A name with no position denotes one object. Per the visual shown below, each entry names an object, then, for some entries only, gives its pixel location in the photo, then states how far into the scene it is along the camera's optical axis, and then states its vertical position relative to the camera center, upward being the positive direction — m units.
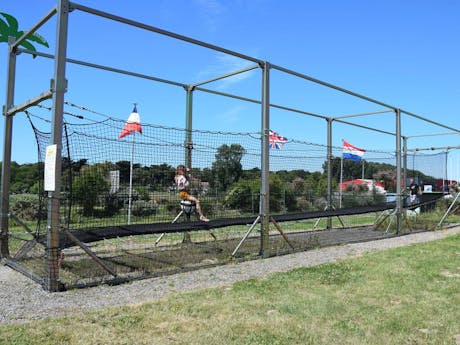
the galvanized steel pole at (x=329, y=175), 10.61 +0.34
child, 7.18 +0.03
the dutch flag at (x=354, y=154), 12.02 +1.03
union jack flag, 9.31 +1.05
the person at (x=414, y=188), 14.09 +0.06
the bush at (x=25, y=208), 12.22 -0.74
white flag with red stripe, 7.05 +1.46
